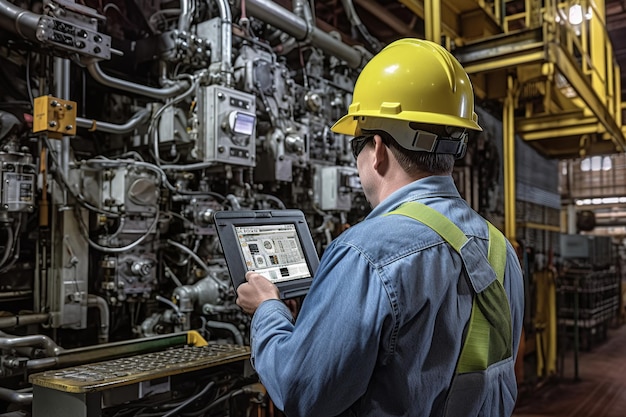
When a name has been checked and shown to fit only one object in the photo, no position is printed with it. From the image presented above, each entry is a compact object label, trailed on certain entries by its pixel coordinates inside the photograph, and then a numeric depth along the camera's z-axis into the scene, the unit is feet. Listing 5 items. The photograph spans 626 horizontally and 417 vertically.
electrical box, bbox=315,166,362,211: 13.66
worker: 3.49
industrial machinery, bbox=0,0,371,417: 7.88
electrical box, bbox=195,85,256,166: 10.41
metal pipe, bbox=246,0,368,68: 11.84
